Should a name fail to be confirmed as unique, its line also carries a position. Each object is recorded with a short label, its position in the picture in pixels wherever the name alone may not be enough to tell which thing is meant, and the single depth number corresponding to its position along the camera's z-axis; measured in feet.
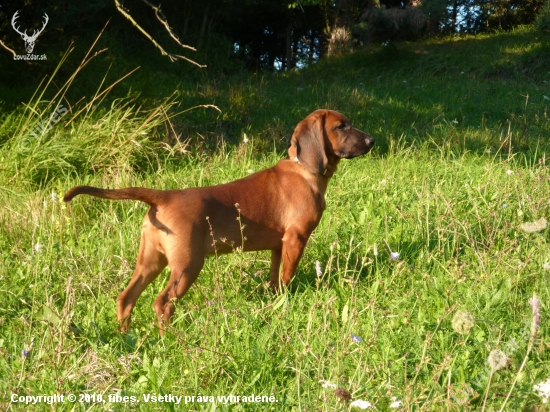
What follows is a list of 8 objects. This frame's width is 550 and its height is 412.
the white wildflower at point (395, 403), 7.51
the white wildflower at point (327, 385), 7.42
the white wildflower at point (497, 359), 6.61
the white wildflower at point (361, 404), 6.80
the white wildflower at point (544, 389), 6.99
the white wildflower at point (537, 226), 9.25
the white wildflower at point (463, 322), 7.13
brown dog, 12.17
